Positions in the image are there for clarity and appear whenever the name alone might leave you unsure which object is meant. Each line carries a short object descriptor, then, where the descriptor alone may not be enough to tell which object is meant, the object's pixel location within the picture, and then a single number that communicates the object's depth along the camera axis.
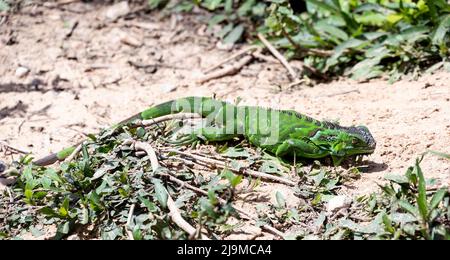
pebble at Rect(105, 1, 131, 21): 7.67
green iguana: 4.74
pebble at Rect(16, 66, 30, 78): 6.55
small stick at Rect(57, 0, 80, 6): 7.78
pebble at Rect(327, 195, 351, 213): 4.33
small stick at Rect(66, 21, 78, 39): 7.26
